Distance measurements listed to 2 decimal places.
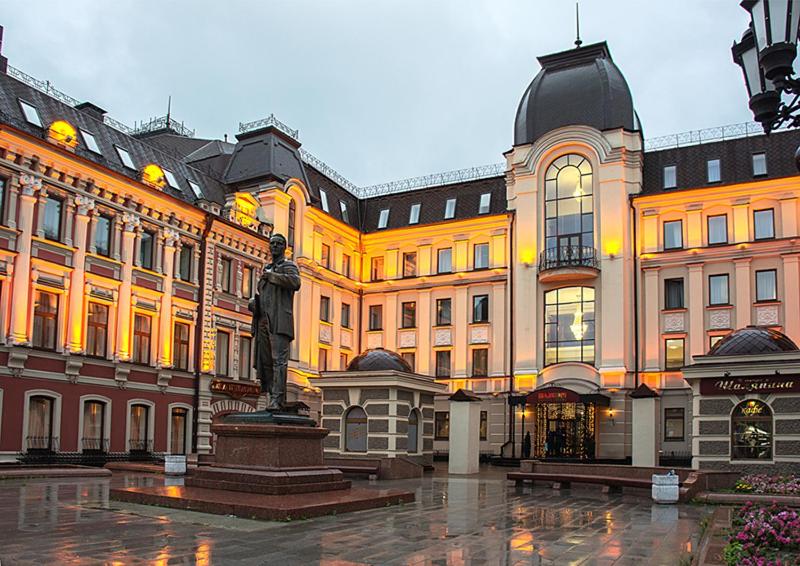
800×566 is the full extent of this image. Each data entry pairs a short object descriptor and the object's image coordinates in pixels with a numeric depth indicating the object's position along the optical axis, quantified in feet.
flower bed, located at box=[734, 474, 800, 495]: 54.49
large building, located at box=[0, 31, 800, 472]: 89.10
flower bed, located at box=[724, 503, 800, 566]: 26.63
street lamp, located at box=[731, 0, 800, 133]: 21.61
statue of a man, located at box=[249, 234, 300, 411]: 49.32
